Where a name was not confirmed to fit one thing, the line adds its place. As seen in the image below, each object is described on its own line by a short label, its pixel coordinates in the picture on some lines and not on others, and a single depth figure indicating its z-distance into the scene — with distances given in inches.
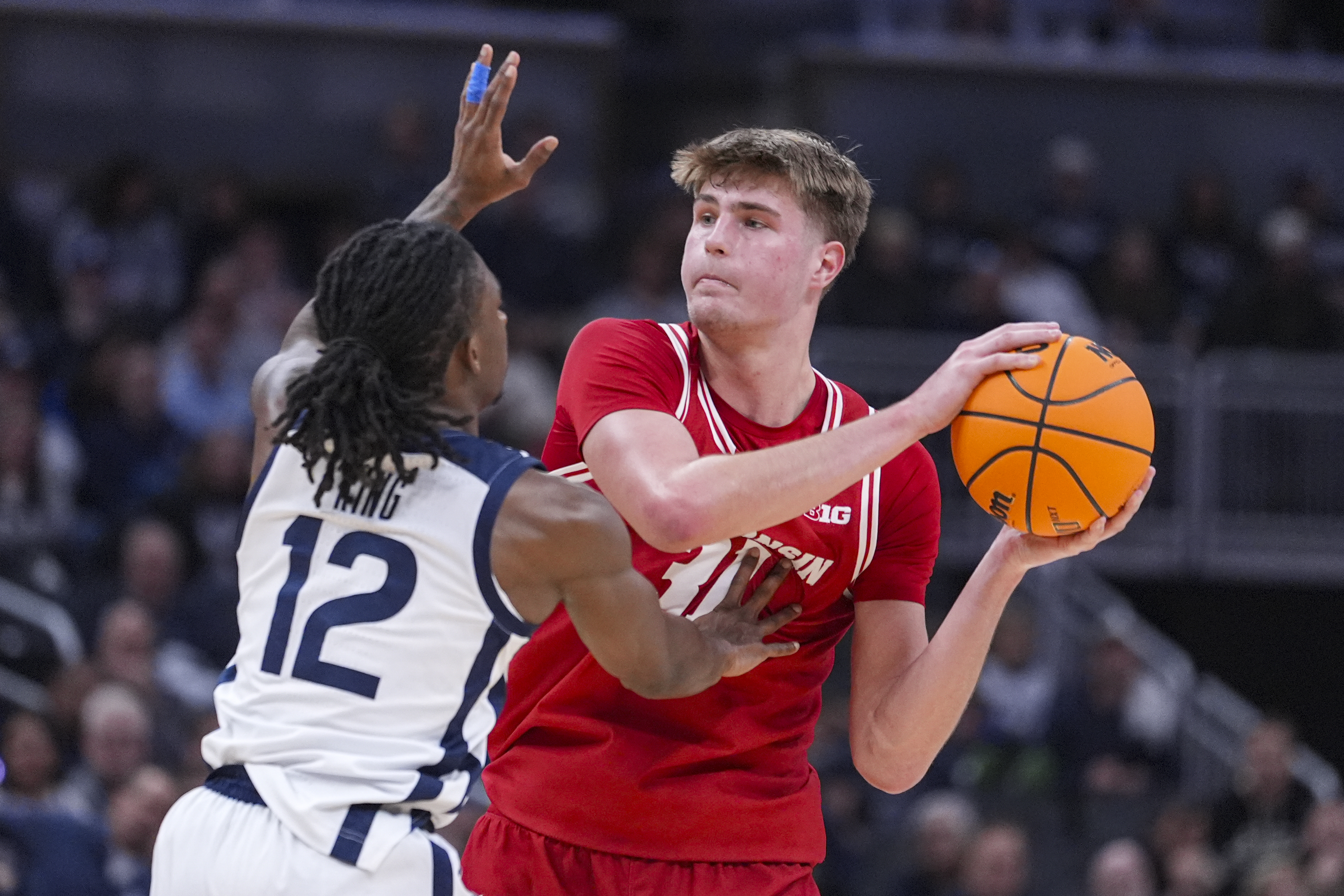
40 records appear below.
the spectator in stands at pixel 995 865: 697.6
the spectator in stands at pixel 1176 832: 759.1
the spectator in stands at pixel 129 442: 764.6
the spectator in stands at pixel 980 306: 940.0
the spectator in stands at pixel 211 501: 721.6
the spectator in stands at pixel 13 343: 774.5
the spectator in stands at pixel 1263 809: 794.8
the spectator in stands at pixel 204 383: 805.2
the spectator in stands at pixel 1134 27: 1159.6
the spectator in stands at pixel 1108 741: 802.2
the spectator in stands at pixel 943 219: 1021.8
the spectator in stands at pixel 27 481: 727.7
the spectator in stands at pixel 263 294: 836.0
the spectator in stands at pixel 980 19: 1127.0
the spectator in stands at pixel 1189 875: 742.5
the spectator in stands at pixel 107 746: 607.5
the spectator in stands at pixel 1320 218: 1094.4
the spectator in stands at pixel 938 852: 705.6
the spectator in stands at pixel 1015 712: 797.2
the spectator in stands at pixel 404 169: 964.0
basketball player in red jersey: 304.8
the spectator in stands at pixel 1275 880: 736.3
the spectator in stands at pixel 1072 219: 1042.7
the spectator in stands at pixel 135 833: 571.2
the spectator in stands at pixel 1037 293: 981.8
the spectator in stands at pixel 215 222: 881.5
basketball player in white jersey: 250.8
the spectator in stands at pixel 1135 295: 997.8
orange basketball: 291.1
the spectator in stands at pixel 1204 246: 1065.5
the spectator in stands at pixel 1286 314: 987.9
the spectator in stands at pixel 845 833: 705.0
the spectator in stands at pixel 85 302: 823.1
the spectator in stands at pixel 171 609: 682.8
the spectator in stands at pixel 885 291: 952.9
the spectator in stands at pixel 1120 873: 721.6
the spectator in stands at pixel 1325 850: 749.9
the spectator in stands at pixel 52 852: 558.6
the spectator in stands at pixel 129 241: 885.8
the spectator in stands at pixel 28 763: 585.3
